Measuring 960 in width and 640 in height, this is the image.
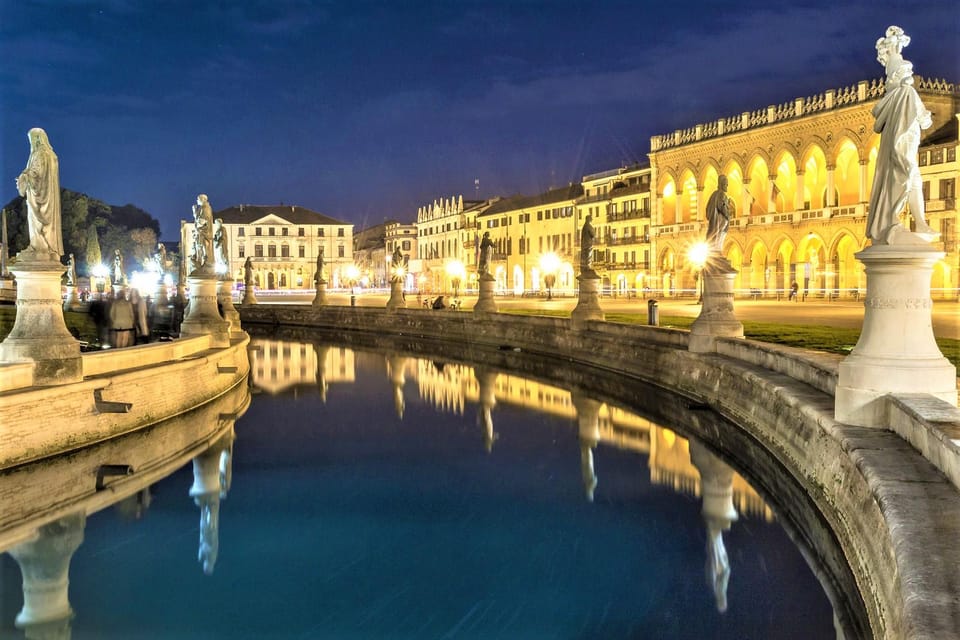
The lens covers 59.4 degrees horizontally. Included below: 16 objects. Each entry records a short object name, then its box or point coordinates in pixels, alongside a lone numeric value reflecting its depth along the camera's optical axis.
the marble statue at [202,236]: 23.70
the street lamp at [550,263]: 76.56
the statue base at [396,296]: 43.90
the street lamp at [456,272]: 88.24
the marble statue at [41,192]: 12.70
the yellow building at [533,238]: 78.00
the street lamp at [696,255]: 55.53
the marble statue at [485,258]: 35.31
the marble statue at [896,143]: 8.62
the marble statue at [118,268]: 56.12
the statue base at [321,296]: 50.12
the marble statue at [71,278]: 54.94
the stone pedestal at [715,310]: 18.11
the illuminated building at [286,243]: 112.25
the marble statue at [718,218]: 18.50
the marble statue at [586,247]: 27.56
